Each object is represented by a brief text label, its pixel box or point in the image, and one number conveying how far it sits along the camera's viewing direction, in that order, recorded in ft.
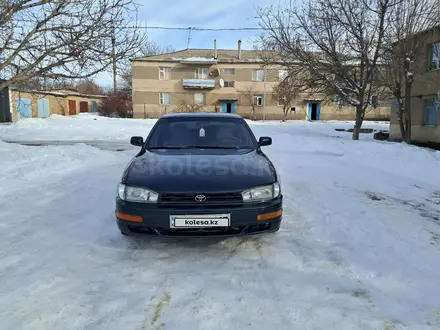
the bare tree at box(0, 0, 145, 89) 26.50
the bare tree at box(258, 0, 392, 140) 44.80
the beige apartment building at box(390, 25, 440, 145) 49.78
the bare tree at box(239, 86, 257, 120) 135.03
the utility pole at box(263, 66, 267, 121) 134.66
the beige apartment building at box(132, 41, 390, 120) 131.23
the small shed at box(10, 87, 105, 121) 101.76
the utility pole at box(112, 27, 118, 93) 28.47
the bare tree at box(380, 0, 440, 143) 40.55
